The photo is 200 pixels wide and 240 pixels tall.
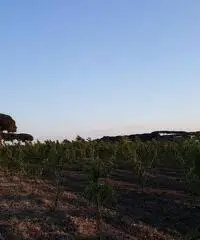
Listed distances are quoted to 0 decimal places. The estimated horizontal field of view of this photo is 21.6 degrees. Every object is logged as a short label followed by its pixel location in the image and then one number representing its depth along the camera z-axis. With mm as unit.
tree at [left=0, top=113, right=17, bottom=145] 49438
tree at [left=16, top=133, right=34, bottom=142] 58906
